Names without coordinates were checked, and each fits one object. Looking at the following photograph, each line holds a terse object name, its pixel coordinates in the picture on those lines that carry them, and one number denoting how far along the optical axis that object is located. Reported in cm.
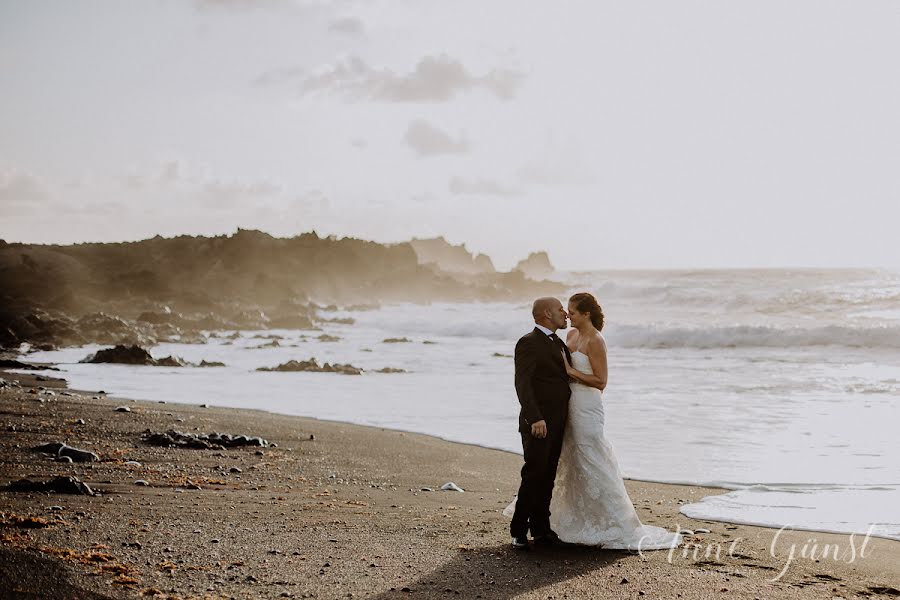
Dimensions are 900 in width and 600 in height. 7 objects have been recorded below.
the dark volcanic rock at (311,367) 2048
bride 607
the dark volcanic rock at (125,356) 2033
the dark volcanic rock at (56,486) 666
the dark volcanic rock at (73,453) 811
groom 608
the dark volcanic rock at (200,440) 940
